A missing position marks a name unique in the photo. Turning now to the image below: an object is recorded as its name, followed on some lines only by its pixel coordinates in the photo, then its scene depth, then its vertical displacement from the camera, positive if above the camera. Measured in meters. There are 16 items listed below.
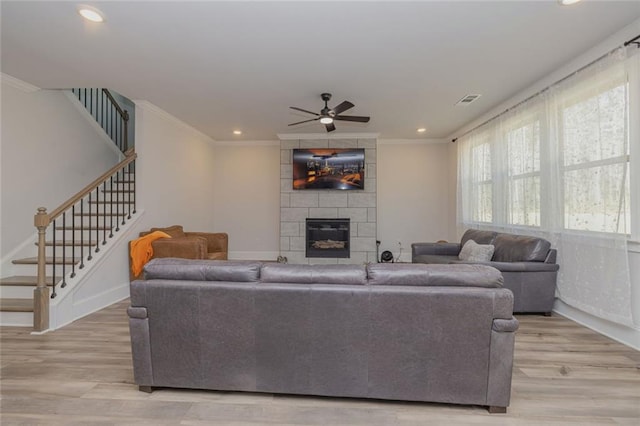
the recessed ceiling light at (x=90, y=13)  2.39 +1.59
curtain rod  2.61 +1.52
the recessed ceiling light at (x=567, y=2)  2.31 +1.60
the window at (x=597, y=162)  2.72 +0.53
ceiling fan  3.87 +1.34
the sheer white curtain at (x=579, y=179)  2.75 +0.41
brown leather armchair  3.94 -0.40
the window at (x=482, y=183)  5.04 +0.58
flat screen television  6.36 +1.01
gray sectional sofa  1.71 -0.64
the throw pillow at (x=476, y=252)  3.93 -0.46
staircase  3.06 -0.28
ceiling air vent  4.32 +1.68
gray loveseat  3.39 -0.63
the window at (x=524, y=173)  3.86 +0.57
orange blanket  3.98 -0.47
